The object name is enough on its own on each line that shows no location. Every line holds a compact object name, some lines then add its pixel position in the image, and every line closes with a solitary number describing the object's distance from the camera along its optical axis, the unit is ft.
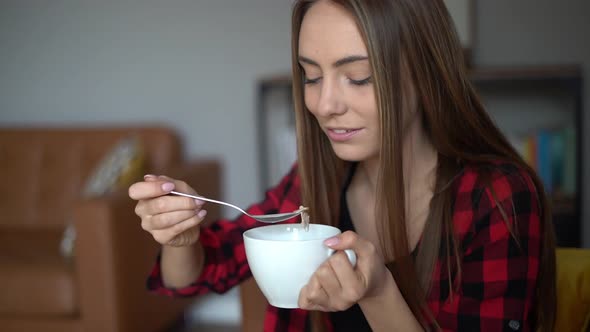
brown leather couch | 6.91
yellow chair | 3.34
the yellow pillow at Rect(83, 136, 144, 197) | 7.84
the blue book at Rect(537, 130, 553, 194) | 7.72
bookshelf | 7.32
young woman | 3.15
